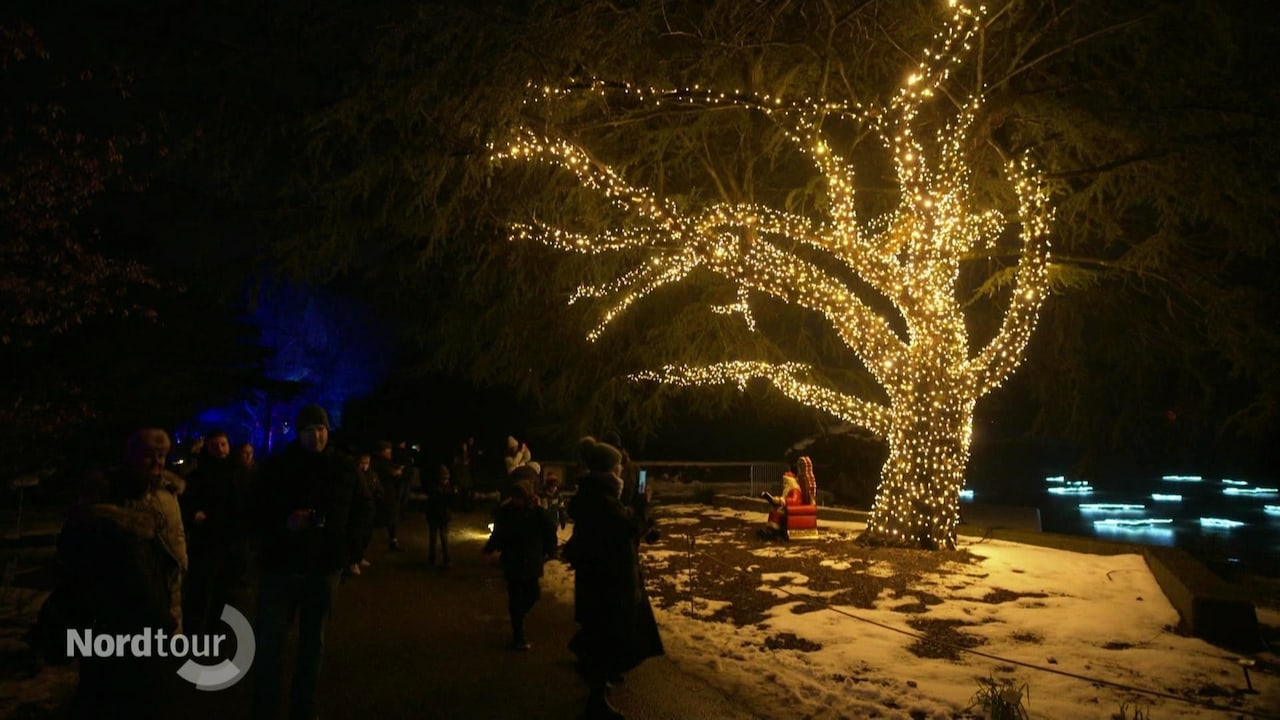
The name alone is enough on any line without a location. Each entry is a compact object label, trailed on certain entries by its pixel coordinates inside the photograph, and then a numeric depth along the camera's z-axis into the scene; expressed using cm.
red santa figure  1360
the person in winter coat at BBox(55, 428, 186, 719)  411
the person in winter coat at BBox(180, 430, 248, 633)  733
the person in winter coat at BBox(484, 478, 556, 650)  712
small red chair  1362
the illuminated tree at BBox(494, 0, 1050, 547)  1195
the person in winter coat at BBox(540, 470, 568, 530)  1359
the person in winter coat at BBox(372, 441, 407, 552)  1313
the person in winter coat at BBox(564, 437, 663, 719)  523
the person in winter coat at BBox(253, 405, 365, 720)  490
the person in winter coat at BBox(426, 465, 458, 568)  1177
